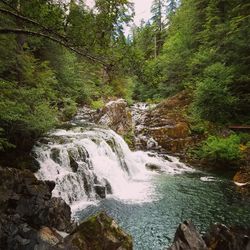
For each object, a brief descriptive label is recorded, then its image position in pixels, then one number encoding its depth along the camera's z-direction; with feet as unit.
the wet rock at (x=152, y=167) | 57.06
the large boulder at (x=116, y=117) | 74.38
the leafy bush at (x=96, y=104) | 93.84
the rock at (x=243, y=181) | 44.15
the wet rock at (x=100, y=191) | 41.88
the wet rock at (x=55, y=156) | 44.26
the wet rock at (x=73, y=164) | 44.26
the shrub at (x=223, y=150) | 54.70
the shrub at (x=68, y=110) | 72.79
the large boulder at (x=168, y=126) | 66.09
